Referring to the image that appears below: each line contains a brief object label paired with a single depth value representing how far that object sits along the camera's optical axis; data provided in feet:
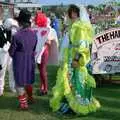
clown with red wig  24.36
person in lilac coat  20.93
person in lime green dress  20.19
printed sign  26.98
